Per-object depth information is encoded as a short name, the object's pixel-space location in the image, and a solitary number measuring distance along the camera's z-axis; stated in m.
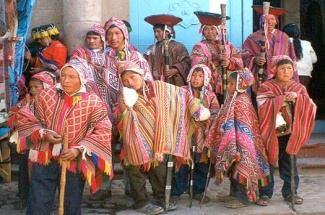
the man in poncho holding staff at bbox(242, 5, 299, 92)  6.84
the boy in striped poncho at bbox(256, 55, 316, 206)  5.72
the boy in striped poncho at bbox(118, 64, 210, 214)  5.51
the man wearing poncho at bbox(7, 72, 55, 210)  5.81
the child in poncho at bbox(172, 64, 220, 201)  6.00
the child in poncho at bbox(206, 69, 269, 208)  5.71
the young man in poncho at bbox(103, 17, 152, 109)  6.07
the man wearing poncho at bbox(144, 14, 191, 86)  6.81
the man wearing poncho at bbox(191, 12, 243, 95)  6.66
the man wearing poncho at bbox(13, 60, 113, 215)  4.83
